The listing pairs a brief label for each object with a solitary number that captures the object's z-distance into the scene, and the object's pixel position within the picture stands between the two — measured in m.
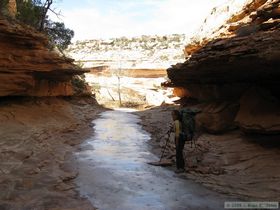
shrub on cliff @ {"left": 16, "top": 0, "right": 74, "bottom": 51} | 13.58
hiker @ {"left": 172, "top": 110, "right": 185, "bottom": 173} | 6.50
